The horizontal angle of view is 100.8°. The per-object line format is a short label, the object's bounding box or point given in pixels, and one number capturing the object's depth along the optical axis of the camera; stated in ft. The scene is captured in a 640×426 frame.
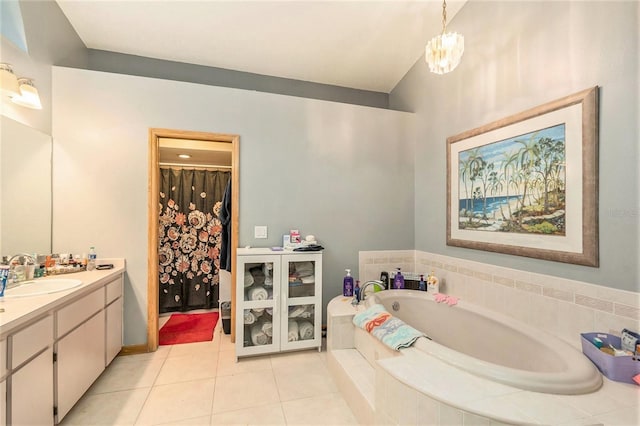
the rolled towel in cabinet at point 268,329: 7.80
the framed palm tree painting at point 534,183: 4.87
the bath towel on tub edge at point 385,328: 5.05
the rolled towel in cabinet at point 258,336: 7.72
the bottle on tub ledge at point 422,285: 8.43
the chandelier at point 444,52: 5.33
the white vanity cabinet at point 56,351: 3.81
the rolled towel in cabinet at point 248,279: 7.74
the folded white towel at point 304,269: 8.20
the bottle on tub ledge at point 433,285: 8.13
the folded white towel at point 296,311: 8.06
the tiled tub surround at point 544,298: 4.50
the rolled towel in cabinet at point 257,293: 7.70
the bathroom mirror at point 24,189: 5.74
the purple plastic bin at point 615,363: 3.94
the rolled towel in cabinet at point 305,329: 8.08
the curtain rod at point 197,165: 11.96
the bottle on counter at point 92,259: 7.12
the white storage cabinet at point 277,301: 7.60
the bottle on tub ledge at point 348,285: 8.54
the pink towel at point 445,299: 7.32
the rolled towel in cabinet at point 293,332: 7.93
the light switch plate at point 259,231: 8.52
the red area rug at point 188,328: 8.86
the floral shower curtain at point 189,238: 11.43
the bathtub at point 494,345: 3.80
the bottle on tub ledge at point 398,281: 8.68
